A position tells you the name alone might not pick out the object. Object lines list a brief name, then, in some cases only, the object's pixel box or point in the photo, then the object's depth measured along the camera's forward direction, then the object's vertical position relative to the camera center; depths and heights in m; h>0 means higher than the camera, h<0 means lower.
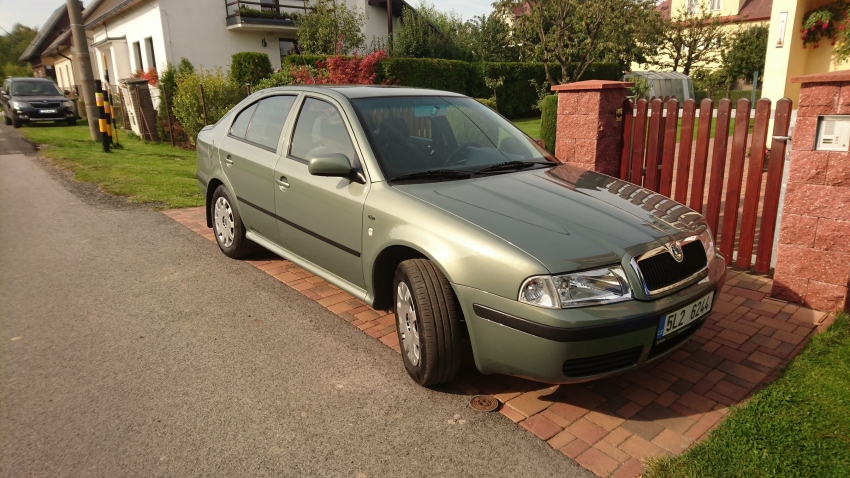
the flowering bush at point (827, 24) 10.75 +0.93
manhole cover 3.15 -1.73
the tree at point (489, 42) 31.64 +2.06
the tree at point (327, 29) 22.98 +2.09
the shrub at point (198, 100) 13.89 -0.34
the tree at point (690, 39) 33.16 +2.11
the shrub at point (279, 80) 15.59 +0.11
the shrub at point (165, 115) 15.34 -0.76
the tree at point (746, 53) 35.34 +1.36
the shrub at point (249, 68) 19.14 +0.54
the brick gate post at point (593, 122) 5.77 -0.44
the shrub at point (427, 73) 21.94 +0.33
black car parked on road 20.75 -0.49
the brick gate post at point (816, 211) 4.08 -0.96
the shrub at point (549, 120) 9.60 -0.66
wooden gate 4.71 -0.74
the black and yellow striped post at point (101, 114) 13.34 -0.60
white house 23.30 +2.32
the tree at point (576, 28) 22.16 +2.01
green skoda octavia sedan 2.81 -0.84
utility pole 14.22 +0.95
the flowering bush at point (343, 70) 15.77 +0.37
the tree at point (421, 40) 27.20 +1.92
